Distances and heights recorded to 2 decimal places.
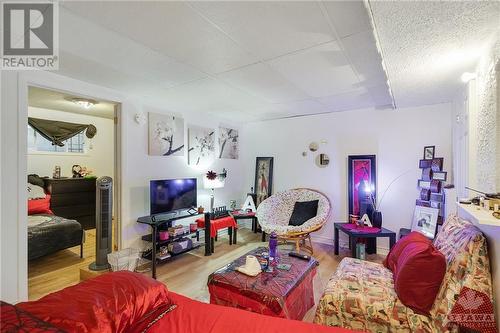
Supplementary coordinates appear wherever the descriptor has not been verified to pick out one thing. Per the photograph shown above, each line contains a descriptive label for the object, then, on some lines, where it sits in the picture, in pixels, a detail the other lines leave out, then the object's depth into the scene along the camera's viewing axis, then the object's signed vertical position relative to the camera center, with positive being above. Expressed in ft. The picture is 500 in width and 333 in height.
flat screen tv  10.61 -1.36
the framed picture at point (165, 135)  11.50 +1.56
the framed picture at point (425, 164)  10.96 +0.07
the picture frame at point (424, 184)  10.62 -0.82
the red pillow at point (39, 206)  12.75 -2.18
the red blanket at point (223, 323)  3.88 -2.63
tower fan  9.77 -2.29
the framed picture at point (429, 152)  11.12 +0.63
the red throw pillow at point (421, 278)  4.86 -2.32
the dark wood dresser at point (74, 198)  15.25 -2.14
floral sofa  4.42 -2.95
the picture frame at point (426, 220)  9.69 -2.32
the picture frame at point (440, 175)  10.01 -0.41
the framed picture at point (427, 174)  10.83 -0.38
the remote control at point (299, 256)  7.96 -3.02
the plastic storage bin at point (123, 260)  9.15 -3.62
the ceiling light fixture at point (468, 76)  6.63 +2.47
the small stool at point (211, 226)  11.99 -3.11
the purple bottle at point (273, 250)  7.57 -2.69
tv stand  9.59 -2.33
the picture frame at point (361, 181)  12.45 -0.83
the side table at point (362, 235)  10.53 -3.01
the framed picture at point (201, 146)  13.42 +1.16
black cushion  12.90 -2.52
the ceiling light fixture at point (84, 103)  12.52 +3.42
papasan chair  11.61 -2.66
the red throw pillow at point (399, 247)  6.34 -2.28
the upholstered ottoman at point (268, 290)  5.72 -3.15
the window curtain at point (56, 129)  14.90 +2.39
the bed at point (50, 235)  9.98 -3.03
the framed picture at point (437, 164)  10.50 +0.07
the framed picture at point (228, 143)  15.60 +1.50
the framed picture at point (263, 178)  15.94 -0.83
